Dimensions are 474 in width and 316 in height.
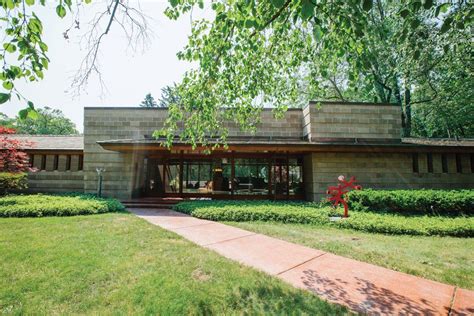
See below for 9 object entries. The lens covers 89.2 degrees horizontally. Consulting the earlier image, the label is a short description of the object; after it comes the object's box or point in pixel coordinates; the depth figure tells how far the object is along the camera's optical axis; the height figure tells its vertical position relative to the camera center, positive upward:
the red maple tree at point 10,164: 11.95 +0.45
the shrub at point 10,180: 11.89 -0.35
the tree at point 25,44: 2.53 +1.43
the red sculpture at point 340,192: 8.69 -0.69
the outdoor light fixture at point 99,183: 12.41 -0.51
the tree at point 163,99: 48.97 +15.42
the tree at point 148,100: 52.75 +16.01
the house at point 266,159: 12.16 +0.79
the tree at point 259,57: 3.54 +2.22
